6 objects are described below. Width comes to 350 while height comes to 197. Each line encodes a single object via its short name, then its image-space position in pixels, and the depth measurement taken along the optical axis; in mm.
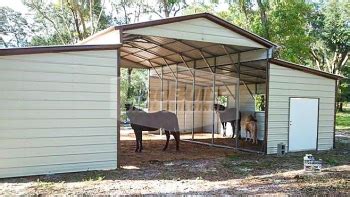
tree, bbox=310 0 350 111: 21095
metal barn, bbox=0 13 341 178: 6172
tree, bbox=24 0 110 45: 19719
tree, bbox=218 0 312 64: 15031
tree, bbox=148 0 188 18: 21547
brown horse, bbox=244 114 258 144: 11688
